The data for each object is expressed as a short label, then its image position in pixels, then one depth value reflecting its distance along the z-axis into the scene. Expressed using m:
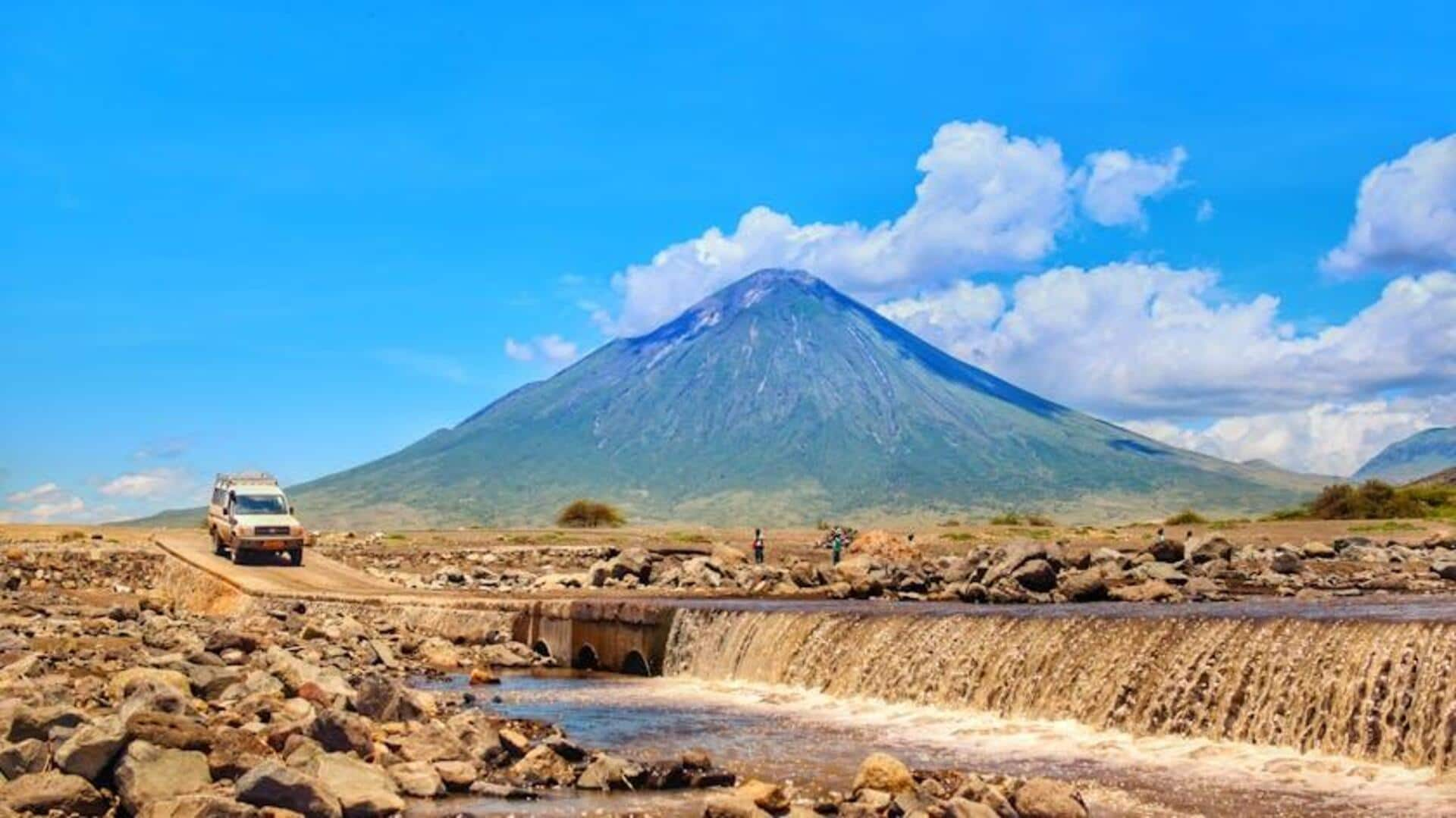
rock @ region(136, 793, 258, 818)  14.30
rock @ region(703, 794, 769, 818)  15.52
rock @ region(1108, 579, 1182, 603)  36.25
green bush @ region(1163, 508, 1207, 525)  95.22
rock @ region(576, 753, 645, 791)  18.30
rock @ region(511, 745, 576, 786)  18.47
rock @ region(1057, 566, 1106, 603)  36.75
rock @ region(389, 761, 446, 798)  17.36
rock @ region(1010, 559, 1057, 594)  39.19
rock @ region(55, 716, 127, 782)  15.80
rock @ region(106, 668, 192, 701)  20.59
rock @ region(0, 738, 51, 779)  15.96
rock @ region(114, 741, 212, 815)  15.45
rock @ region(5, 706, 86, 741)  16.75
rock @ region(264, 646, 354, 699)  22.52
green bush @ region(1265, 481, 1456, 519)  87.94
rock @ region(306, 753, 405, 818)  15.78
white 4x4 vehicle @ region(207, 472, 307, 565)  53.53
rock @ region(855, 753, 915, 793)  17.14
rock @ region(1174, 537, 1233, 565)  46.35
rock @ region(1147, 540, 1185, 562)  47.81
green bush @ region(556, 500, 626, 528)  115.00
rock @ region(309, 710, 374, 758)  18.19
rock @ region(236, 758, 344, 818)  14.85
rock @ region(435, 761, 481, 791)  17.86
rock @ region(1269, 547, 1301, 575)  43.88
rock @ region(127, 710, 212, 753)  16.55
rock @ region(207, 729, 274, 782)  16.62
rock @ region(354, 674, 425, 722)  21.33
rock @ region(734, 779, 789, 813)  16.31
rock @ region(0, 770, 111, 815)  15.04
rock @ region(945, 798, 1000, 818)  14.79
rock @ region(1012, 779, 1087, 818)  15.49
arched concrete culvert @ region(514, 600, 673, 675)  34.72
